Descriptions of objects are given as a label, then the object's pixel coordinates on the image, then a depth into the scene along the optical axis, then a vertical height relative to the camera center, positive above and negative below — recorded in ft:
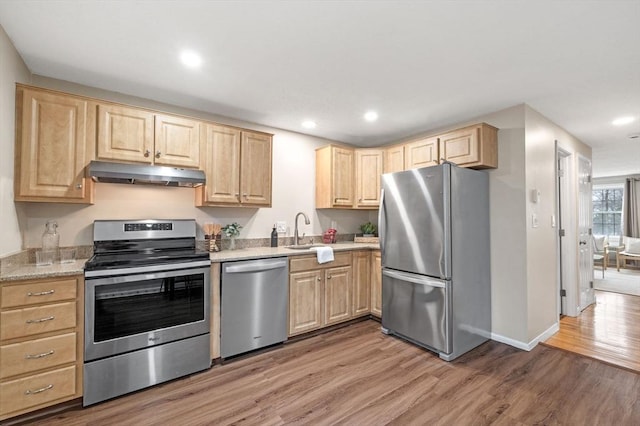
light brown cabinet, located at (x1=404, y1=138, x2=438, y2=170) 11.09 +2.57
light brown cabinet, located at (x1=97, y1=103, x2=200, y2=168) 7.97 +2.36
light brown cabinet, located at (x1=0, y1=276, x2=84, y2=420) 5.82 -2.67
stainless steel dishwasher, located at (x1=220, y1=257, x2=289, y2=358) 8.58 -2.71
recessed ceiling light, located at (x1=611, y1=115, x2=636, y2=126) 10.75 +3.71
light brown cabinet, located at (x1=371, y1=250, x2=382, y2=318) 11.75 -2.71
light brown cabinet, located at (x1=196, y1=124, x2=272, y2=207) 9.61 +1.75
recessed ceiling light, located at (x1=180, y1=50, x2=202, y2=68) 6.92 +3.92
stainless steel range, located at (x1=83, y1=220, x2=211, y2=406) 6.74 -2.39
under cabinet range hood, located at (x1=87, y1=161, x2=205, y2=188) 7.55 +1.20
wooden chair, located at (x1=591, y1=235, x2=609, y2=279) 21.43 -2.61
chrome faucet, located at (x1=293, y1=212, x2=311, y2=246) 11.93 -0.65
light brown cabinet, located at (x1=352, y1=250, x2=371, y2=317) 11.71 -2.69
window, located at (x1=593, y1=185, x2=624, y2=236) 25.85 +0.75
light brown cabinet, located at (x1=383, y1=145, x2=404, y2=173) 12.35 +2.58
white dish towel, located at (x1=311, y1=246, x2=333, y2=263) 10.44 -1.32
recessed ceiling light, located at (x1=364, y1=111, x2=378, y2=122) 10.75 +3.87
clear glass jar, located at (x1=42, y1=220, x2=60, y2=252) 7.48 -0.54
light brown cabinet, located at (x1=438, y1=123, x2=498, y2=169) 9.65 +2.46
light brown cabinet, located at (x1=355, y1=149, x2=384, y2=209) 13.23 +1.91
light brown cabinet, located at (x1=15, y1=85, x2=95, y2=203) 6.97 +1.80
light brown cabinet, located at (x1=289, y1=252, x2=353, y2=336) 10.03 -2.74
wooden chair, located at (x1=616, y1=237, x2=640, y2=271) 22.59 -2.59
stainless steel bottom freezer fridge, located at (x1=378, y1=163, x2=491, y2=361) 8.95 -1.34
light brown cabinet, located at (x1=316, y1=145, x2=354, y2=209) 12.76 +1.82
